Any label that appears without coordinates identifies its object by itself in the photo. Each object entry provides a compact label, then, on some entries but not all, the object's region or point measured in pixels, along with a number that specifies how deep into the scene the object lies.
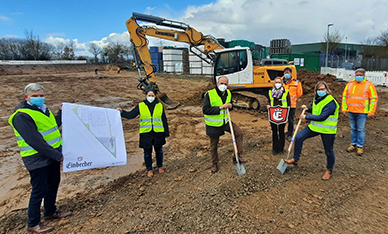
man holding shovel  4.45
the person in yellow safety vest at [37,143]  2.88
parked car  25.69
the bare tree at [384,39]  32.34
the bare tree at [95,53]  59.83
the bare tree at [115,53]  52.47
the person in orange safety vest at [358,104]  5.30
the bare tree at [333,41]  31.89
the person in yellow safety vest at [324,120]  4.07
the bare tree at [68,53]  52.96
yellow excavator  10.10
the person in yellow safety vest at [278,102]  5.09
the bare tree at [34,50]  48.28
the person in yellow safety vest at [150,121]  4.52
